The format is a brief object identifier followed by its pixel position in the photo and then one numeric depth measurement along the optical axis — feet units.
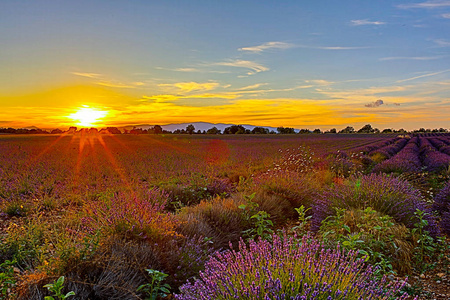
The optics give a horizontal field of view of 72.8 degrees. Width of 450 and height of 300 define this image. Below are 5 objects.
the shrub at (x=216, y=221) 14.51
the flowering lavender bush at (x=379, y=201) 16.48
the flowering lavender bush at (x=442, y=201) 19.42
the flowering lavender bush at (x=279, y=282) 6.19
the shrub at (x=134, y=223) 11.71
